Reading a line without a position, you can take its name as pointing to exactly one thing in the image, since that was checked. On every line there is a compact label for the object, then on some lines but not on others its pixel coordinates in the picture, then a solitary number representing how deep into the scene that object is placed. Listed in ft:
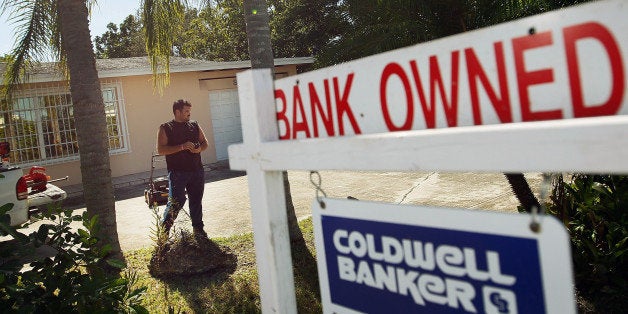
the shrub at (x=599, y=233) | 11.66
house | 39.06
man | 18.80
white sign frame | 2.95
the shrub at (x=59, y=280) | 6.75
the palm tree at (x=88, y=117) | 15.49
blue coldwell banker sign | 3.26
